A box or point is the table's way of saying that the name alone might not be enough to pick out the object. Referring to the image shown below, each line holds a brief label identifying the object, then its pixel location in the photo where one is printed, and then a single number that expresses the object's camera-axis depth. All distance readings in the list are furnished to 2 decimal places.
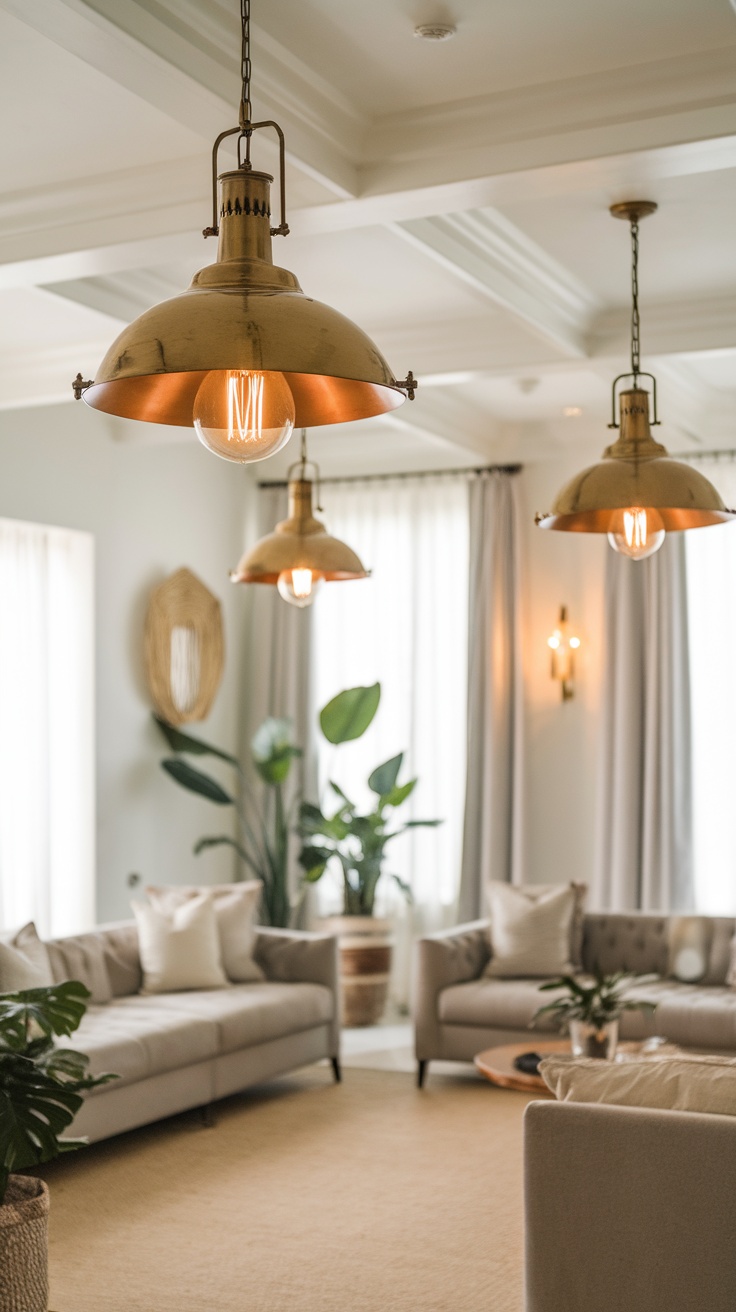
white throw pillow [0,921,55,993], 5.16
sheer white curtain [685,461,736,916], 7.48
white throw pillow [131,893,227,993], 6.03
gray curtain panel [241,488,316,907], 8.50
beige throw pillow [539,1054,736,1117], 2.88
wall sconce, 7.95
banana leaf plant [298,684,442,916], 7.65
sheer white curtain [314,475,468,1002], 8.17
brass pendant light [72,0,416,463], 1.66
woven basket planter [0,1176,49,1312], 3.24
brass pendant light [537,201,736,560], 3.69
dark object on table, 4.83
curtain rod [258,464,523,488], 8.10
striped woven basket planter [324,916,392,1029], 7.60
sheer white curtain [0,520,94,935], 6.71
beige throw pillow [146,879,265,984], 6.30
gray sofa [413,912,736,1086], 5.71
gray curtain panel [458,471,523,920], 7.87
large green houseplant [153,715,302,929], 7.57
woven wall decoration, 7.66
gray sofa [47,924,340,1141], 5.01
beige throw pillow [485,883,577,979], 6.38
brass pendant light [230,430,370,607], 4.83
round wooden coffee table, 4.63
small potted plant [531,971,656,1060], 4.71
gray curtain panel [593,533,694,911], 7.45
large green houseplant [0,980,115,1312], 3.26
